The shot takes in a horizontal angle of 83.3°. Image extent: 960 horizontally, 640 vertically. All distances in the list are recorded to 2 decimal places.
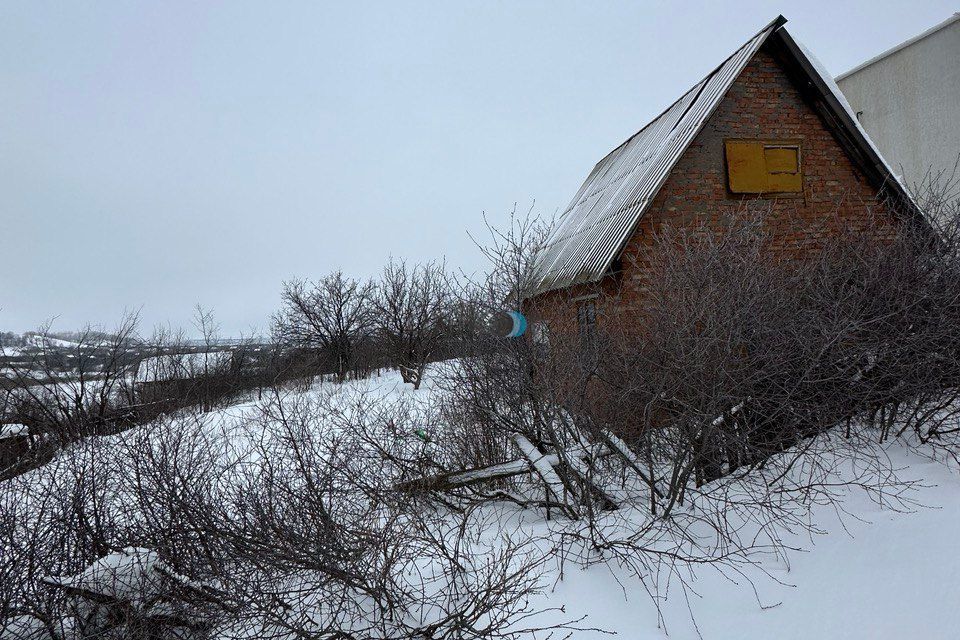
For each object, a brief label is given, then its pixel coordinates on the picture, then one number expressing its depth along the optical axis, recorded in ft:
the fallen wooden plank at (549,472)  14.83
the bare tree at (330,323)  99.45
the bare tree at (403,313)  83.97
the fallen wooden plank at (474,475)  16.05
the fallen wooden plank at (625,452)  14.17
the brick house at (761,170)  25.95
